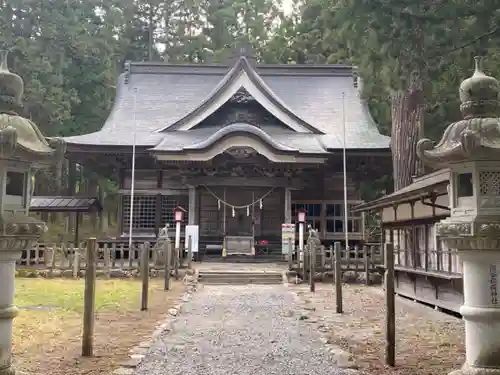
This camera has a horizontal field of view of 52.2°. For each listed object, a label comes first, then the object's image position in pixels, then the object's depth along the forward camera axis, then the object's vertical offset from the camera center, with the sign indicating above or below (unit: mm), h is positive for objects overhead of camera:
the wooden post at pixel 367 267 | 16156 -858
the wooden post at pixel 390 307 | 6035 -807
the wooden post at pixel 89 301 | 6371 -800
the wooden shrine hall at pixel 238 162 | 20406 +3224
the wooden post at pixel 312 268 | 13781 -780
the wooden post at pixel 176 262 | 16078 -736
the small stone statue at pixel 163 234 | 17547 +170
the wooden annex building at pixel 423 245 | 9750 -106
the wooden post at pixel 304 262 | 16125 -719
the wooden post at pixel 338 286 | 10273 -922
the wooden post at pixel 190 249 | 17492 -343
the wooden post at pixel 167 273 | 13703 -909
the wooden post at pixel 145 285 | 10445 -965
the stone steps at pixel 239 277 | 16250 -1213
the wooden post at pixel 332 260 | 16562 -660
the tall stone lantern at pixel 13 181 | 4688 +573
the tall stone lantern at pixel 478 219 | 4867 +219
